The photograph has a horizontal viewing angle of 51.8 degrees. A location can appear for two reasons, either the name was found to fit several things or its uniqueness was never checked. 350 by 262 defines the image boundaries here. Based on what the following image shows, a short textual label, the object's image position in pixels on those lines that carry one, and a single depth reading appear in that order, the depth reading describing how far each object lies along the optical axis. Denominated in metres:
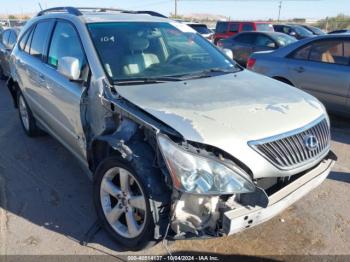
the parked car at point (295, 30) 17.73
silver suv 2.41
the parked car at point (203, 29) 16.58
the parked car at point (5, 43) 9.20
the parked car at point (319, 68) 5.66
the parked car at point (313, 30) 19.60
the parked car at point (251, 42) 11.77
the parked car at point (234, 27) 16.55
